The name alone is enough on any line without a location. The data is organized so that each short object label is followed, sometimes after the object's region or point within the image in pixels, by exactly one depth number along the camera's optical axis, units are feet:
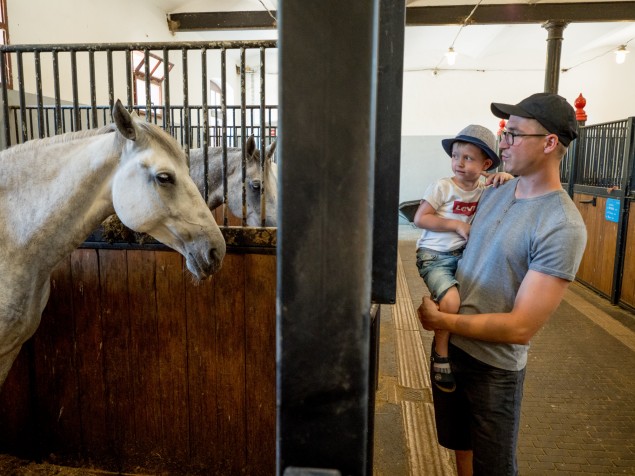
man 4.22
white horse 5.35
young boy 5.47
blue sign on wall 16.28
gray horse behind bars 9.91
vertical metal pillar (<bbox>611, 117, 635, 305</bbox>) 15.62
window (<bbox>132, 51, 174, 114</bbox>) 26.66
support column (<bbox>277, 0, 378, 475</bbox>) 1.74
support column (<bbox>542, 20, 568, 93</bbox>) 23.12
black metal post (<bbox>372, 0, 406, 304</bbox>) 2.12
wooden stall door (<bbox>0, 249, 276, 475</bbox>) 7.14
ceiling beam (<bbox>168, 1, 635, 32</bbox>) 22.84
